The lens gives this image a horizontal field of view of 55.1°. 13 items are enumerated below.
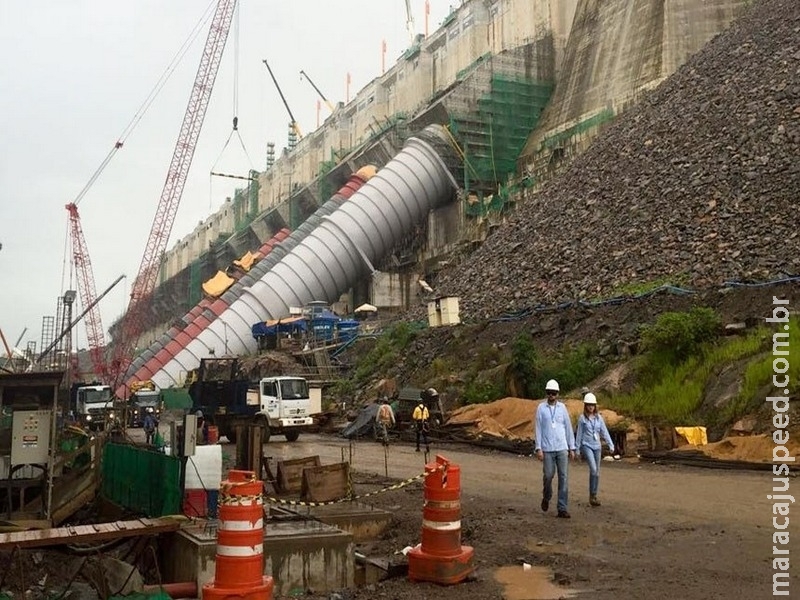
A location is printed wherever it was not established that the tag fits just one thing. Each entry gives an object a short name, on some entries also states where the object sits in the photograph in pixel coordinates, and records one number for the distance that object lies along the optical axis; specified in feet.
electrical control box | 39.78
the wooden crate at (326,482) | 32.63
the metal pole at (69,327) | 190.39
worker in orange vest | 72.22
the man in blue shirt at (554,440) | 29.12
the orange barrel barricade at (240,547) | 17.17
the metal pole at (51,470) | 38.91
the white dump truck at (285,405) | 79.10
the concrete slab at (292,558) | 22.12
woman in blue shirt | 31.17
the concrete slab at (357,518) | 28.19
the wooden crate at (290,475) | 36.40
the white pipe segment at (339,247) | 164.04
